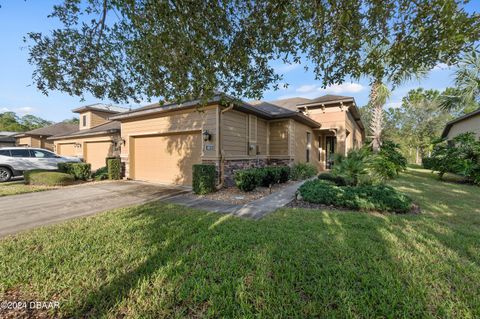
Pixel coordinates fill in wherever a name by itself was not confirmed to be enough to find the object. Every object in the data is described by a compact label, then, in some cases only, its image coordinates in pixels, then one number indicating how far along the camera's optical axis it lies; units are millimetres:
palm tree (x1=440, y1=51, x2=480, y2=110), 10930
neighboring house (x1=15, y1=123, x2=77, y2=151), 23094
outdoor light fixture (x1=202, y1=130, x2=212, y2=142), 8195
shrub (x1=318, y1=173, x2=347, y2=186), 8031
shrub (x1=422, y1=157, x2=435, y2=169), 19036
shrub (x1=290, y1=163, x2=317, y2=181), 11195
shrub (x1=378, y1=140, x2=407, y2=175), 11568
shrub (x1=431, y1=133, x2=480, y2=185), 9742
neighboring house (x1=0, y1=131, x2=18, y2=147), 27359
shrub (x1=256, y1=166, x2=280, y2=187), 8489
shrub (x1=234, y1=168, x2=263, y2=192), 7555
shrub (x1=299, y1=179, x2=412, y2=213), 5422
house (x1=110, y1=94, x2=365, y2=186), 8367
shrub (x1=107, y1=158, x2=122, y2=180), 11016
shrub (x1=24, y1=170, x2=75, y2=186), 9344
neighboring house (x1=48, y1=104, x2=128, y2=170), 13781
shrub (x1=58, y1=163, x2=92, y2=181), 10742
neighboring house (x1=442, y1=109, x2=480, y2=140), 14023
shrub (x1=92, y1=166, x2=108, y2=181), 11113
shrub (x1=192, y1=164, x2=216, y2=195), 7527
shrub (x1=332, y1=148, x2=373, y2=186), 7273
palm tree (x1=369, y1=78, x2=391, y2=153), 14156
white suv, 10758
